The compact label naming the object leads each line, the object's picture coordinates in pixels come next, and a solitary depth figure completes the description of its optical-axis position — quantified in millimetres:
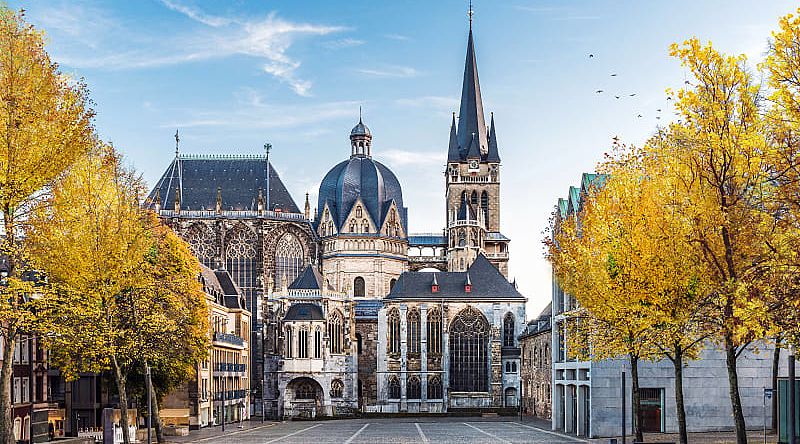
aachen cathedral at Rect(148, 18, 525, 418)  103875
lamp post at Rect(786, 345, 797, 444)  25198
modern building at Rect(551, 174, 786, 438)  52531
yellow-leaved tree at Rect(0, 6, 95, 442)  32031
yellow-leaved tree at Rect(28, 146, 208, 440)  37938
